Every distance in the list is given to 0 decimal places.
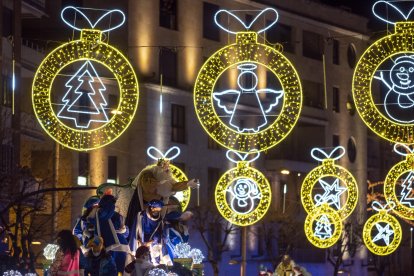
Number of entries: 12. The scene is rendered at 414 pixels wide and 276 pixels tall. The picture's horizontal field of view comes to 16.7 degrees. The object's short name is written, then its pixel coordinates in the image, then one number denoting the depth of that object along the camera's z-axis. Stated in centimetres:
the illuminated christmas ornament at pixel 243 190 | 4294
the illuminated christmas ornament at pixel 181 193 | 3498
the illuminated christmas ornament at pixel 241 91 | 3009
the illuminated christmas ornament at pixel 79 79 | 2969
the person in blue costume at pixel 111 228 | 2472
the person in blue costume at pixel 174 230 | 2591
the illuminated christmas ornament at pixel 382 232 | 5069
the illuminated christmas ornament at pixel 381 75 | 2996
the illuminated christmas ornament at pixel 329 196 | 4756
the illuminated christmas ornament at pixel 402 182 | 3924
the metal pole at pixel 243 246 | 4981
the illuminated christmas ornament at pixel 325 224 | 4984
